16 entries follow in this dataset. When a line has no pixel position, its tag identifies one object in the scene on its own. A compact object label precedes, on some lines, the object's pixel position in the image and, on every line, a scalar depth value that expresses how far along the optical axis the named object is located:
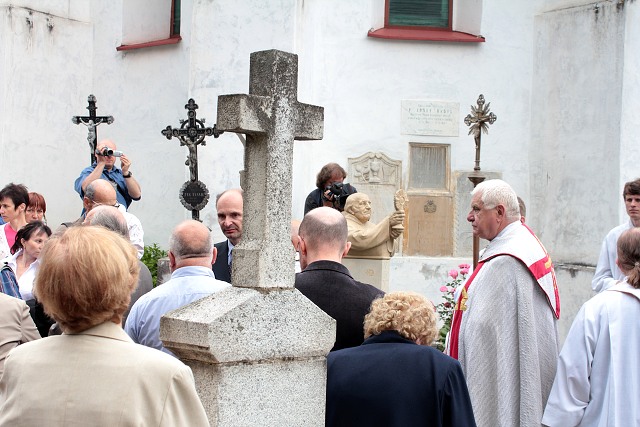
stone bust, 9.48
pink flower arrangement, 8.89
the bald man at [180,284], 4.90
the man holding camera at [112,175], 10.71
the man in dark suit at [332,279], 4.99
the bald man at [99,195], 7.48
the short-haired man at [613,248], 8.08
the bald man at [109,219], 5.57
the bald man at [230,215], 6.95
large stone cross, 3.80
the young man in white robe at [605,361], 5.33
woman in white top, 6.49
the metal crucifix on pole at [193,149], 12.07
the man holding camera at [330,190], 9.81
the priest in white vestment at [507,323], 5.59
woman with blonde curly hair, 4.01
